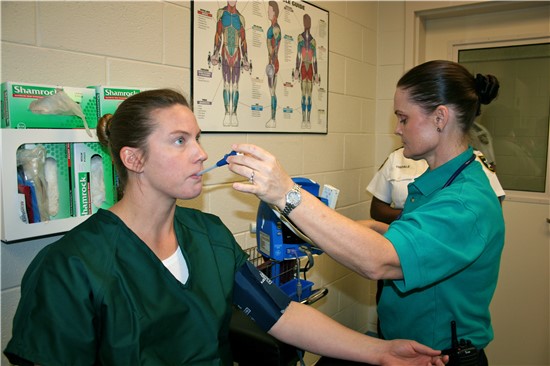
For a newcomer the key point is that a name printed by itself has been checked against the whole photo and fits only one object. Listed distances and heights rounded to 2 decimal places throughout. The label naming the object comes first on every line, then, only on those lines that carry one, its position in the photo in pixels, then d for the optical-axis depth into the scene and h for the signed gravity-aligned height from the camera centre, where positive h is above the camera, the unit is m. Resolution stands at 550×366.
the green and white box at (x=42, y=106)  1.16 +0.12
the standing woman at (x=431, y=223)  1.12 -0.20
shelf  1.14 -0.10
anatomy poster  1.84 +0.41
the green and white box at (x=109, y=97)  1.35 +0.16
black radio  1.33 -0.62
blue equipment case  1.67 -0.35
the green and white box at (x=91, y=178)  1.30 -0.09
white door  2.85 -0.56
